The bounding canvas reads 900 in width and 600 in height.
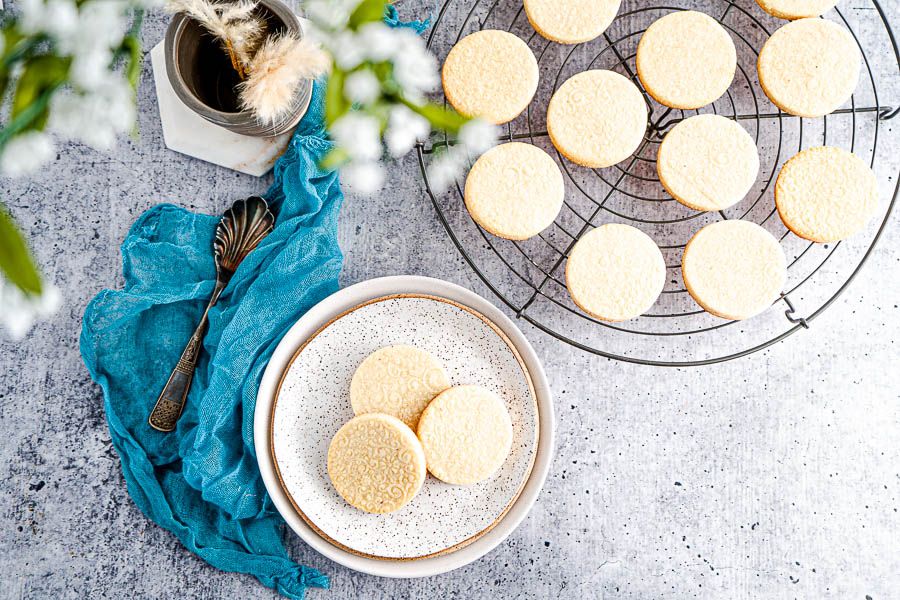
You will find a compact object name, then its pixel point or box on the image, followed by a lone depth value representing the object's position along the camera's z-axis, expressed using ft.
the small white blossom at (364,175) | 1.81
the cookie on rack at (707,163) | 2.85
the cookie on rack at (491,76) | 2.85
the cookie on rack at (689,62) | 2.87
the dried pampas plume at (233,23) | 2.55
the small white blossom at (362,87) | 1.60
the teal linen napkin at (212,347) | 2.89
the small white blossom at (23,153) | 1.47
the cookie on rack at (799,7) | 2.87
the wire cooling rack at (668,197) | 3.00
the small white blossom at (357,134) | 1.61
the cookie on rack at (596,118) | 2.86
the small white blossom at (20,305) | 1.46
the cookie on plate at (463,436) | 2.82
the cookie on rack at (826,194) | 2.86
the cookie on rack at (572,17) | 2.85
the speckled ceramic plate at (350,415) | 2.86
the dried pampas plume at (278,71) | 2.53
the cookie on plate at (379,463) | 2.80
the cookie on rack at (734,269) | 2.84
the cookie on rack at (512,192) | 2.85
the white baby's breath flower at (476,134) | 1.65
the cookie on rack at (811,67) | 2.87
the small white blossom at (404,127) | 1.70
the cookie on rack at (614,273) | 2.85
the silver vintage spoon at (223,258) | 2.92
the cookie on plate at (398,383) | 2.85
